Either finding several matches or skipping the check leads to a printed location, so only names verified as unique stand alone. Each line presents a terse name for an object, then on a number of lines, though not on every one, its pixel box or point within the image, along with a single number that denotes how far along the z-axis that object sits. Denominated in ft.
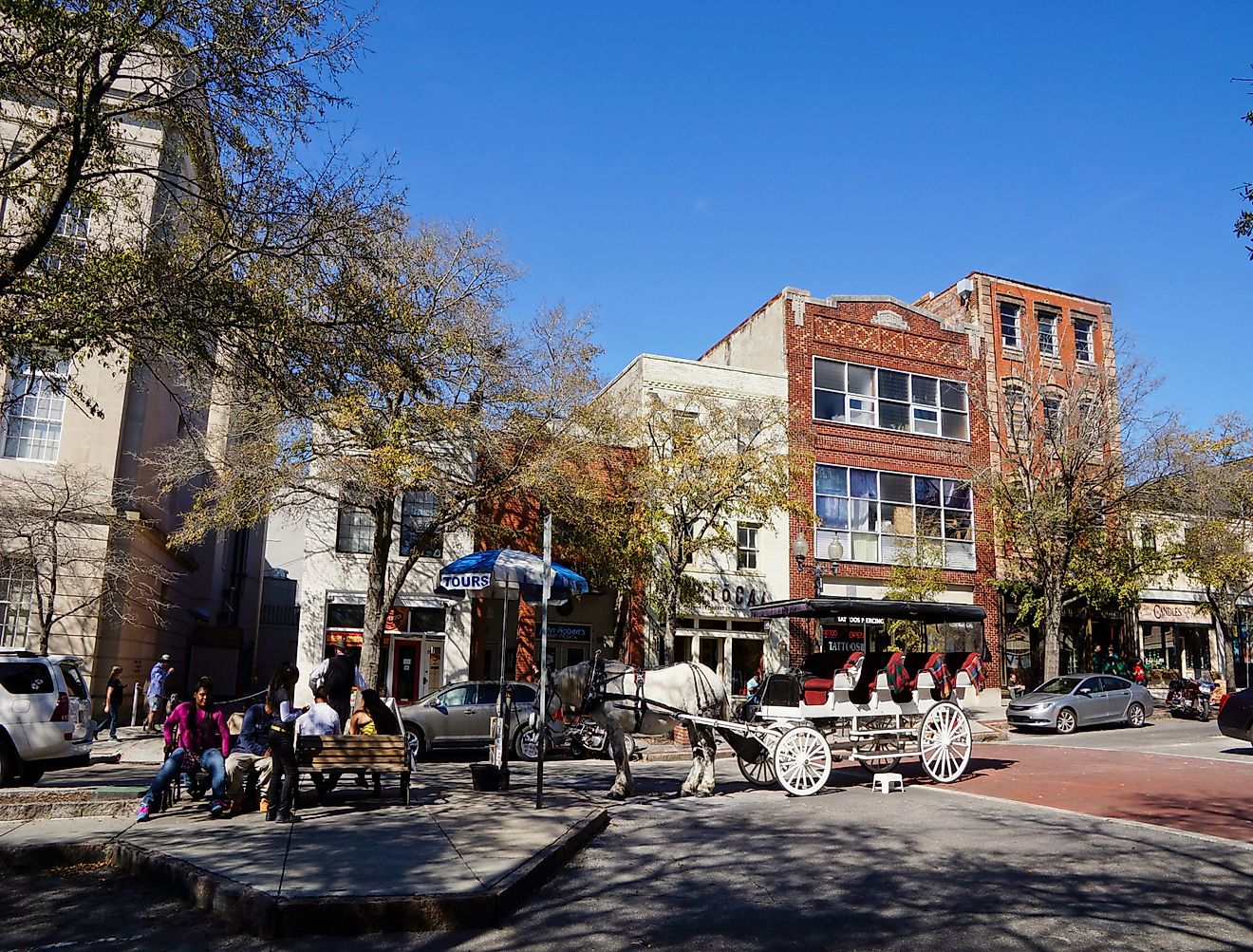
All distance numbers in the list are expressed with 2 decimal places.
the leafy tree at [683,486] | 83.92
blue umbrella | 43.27
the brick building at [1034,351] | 111.34
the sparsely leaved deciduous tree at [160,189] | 32.32
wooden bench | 33.45
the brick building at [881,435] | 105.60
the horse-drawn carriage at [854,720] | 41.04
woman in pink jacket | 32.89
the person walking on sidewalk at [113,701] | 65.16
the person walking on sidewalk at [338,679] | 40.94
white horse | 41.01
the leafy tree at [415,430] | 60.90
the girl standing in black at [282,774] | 31.76
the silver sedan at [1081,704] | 77.82
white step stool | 41.47
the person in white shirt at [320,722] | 36.94
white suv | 40.83
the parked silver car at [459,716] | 58.03
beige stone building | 70.85
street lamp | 90.52
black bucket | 39.78
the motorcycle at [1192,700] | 88.94
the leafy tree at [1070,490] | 95.04
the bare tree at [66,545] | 68.64
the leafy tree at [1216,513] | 97.04
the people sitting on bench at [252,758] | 33.42
